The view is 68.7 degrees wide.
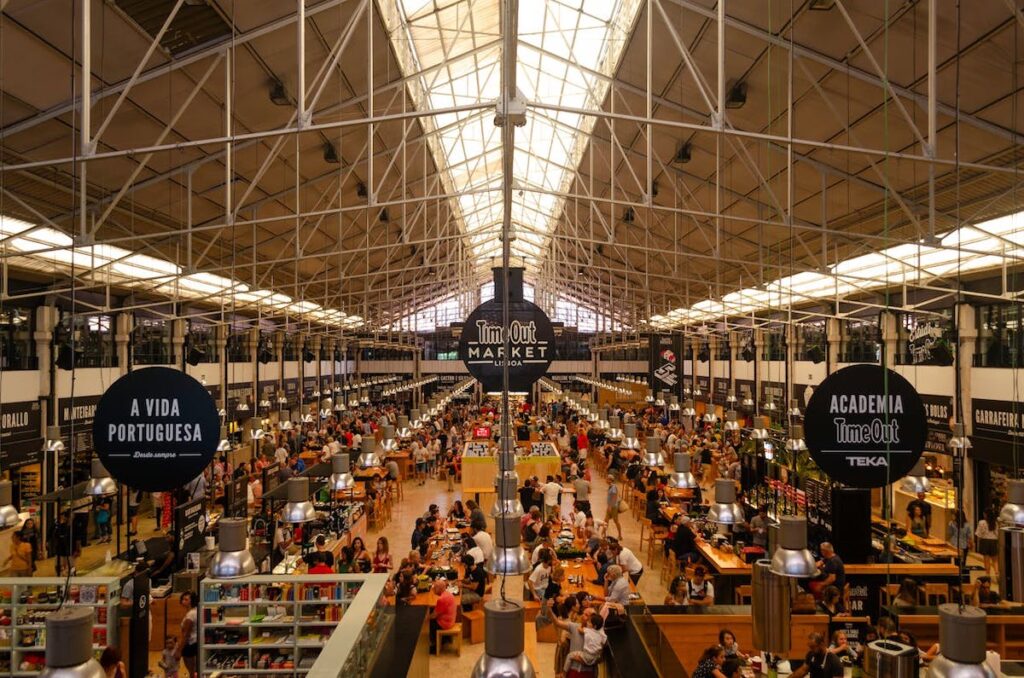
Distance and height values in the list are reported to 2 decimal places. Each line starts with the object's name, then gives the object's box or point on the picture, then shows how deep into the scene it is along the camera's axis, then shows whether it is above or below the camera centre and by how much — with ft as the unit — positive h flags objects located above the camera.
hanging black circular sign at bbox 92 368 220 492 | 15.40 -1.52
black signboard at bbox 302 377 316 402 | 105.50 -4.44
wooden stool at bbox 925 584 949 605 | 32.22 -10.31
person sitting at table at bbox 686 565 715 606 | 29.73 -9.42
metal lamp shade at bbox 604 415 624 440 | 52.16 -5.11
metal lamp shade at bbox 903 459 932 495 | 35.73 -6.10
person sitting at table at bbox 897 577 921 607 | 28.35 -9.27
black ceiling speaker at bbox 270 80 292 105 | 29.14 +10.31
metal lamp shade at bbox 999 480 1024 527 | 19.20 -3.98
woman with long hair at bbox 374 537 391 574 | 33.71 -9.14
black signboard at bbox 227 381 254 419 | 74.02 -3.98
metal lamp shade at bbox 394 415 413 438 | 53.21 -5.12
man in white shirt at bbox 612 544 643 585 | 32.19 -8.91
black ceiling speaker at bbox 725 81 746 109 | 29.86 +10.45
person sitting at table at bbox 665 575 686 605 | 29.07 -9.29
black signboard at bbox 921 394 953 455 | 48.96 -4.52
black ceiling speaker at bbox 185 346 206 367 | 39.83 +0.05
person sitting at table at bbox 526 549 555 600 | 30.40 -9.12
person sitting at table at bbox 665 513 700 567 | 36.68 -9.35
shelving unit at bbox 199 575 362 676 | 24.32 -8.80
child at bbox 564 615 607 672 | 23.47 -9.17
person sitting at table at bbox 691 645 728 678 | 21.27 -8.83
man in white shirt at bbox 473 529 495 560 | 35.12 -8.73
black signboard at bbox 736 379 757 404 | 88.07 -4.12
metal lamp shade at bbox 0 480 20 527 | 23.94 -4.89
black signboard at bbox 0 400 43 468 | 43.24 -4.54
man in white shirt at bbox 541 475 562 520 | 45.52 -8.74
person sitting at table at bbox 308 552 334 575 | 30.75 -8.67
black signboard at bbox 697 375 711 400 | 105.89 -4.54
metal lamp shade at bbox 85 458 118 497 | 28.99 -4.91
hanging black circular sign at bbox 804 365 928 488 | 14.70 -1.43
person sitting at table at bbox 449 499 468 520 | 42.80 -8.98
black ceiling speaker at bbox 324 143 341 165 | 37.85 +10.32
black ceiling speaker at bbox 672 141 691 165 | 38.32 +10.38
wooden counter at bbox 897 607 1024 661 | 27.04 -10.02
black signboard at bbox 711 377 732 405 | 99.66 -4.69
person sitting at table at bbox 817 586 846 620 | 28.78 -9.67
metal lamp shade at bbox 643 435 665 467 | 39.96 -5.32
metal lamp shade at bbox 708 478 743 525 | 26.99 -5.44
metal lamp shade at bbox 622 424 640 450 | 43.04 -4.63
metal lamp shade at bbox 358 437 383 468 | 38.19 -5.04
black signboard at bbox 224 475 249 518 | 41.73 -8.28
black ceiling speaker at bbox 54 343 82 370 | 42.52 +0.08
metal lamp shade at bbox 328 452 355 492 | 33.91 -5.24
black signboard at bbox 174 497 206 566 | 33.01 -7.69
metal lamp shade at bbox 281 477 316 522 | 27.45 -5.44
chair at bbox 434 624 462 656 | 29.30 -10.94
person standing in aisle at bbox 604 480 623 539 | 45.01 -9.08
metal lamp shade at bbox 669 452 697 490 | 32.37 -5.17
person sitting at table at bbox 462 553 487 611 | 30.94 -9.76
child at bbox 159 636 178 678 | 24.21 -9.83
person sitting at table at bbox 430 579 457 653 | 28.73 -9.74
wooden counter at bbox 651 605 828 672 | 26.66 -9.78
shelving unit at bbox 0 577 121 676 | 23.24 -8.24
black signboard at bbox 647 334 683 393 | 71.54 -0.70
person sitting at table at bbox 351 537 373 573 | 33.01 -9.08
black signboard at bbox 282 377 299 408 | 96.78 -4.34
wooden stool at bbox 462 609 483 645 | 30.58 -11.06
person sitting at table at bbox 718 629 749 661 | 22.18 -8.66
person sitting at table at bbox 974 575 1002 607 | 29.50 -9.61
